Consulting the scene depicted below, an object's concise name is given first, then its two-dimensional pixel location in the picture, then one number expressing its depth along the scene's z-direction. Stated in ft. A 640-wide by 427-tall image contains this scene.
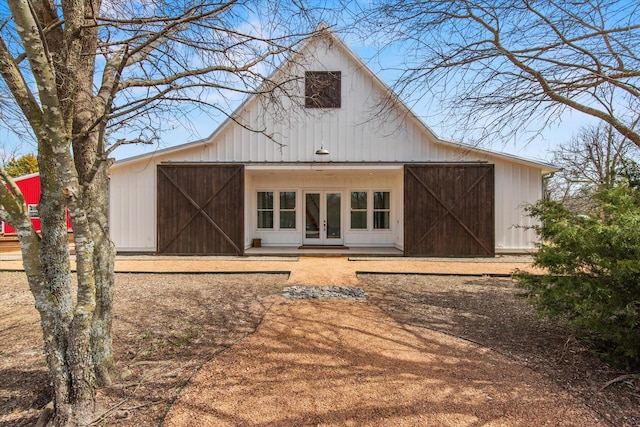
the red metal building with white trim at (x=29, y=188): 54.72
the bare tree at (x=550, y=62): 13.84
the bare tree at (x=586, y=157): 60.70
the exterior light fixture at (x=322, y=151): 34.47
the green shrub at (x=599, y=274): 9.96
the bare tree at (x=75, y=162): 7.43
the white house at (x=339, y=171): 34.91
